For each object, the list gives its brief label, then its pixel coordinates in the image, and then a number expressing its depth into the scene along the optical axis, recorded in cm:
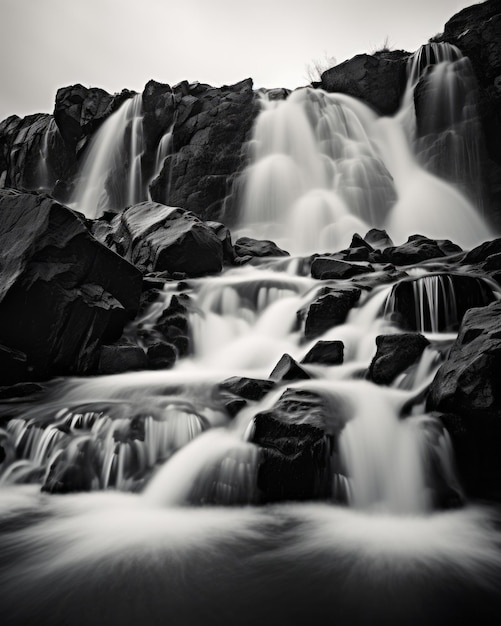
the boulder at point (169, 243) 1246
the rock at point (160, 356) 847
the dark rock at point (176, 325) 922
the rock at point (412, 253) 1239
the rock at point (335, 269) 1119
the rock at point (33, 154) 2941
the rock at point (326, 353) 705
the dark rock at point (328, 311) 870
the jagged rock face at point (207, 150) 2117
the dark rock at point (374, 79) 2294
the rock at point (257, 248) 1530
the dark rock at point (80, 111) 2708
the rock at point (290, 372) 634
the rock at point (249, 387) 596
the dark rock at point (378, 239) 1488
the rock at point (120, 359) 804
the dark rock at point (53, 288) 729
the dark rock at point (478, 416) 420
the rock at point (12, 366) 693
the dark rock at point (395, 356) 601
